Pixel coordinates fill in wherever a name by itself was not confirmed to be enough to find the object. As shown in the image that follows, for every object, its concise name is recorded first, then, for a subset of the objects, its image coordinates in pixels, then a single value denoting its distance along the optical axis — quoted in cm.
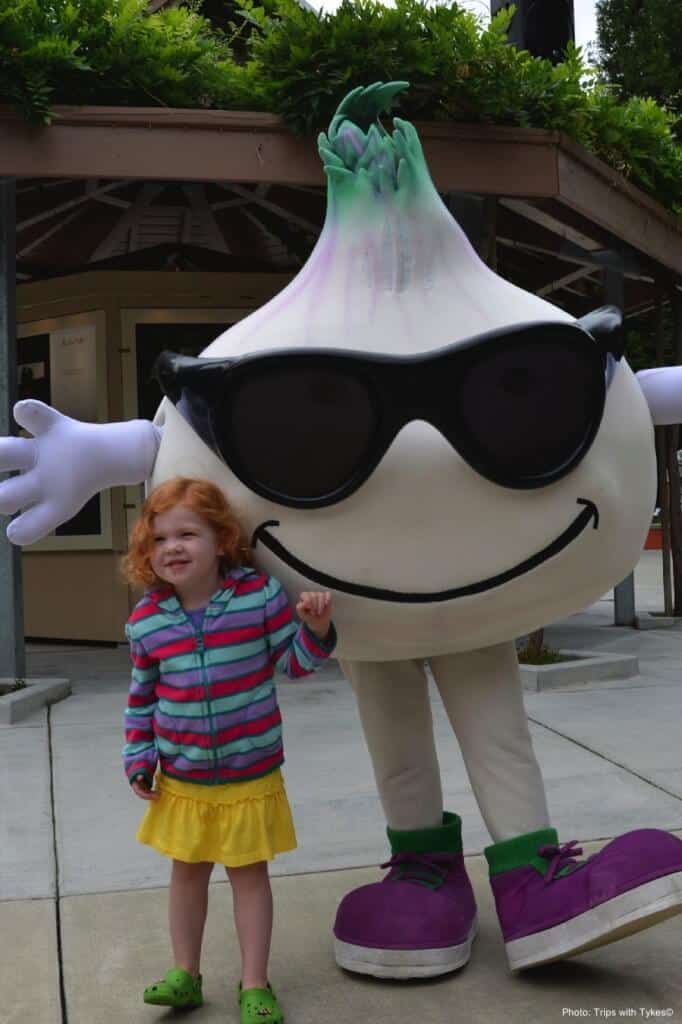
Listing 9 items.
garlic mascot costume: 225
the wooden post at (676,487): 896
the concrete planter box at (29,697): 562
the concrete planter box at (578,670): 619
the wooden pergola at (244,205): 555
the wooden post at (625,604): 880
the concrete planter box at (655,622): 870
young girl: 234
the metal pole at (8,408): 604
